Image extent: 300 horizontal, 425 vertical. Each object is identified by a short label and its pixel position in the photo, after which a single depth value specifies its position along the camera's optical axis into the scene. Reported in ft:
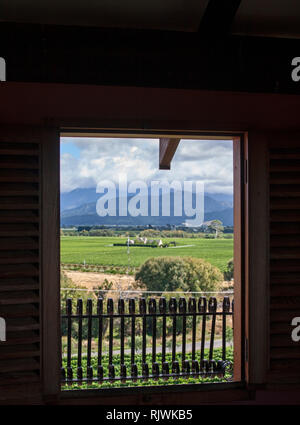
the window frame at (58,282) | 6.03
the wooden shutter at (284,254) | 6.40
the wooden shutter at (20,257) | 5.93
